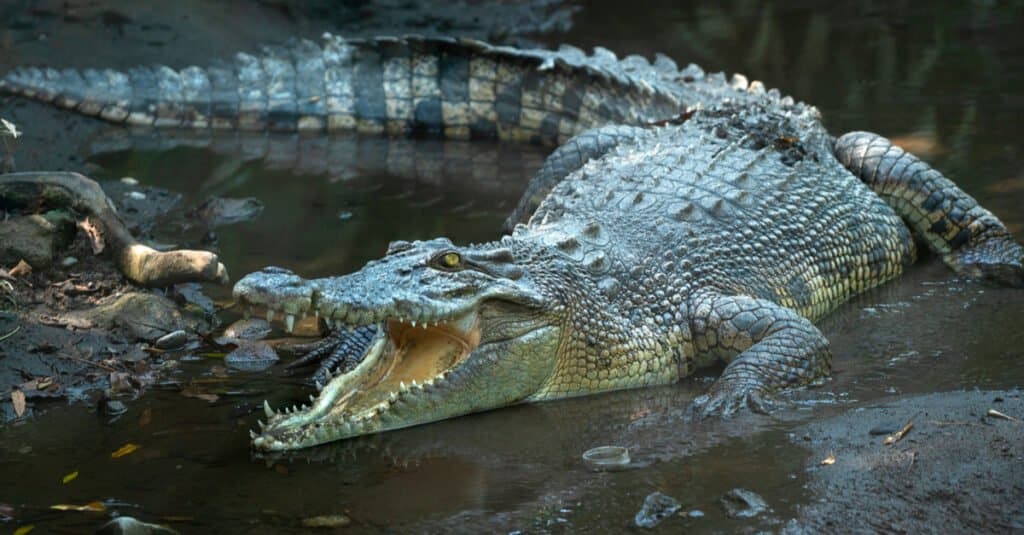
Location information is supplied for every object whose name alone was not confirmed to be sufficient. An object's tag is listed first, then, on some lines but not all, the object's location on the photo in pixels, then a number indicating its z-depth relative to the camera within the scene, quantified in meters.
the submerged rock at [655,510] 7.07
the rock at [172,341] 10.62
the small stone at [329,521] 7.32
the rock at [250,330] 10.98
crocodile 8.79
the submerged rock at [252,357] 10.36
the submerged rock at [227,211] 14.57
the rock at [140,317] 10.77
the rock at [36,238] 11.45
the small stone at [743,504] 7.08
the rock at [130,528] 6.95
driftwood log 11.54
